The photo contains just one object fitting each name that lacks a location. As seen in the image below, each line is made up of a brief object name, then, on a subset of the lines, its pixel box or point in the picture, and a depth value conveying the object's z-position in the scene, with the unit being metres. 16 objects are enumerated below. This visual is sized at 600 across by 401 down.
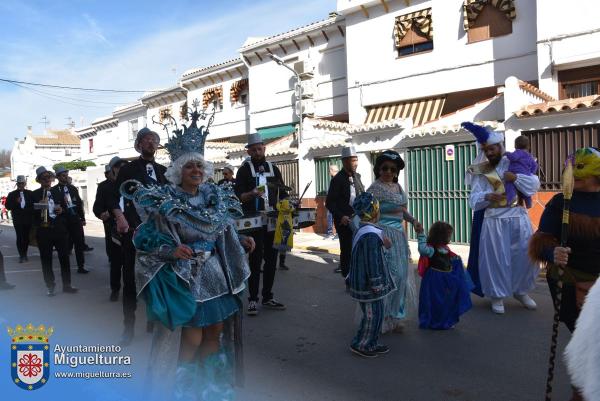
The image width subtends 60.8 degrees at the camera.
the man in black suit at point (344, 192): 7.17
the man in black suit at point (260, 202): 6.23
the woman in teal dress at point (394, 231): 5.25
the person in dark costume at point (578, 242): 3.38
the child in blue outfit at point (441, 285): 5.31
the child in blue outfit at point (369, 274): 4.47
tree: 74.38
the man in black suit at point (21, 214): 11.87
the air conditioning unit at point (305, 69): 20.78
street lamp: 19.97
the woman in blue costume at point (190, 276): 3.25
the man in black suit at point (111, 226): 7.04
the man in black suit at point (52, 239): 7.60
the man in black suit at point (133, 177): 5.20
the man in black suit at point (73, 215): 9.38
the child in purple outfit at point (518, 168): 6.01
